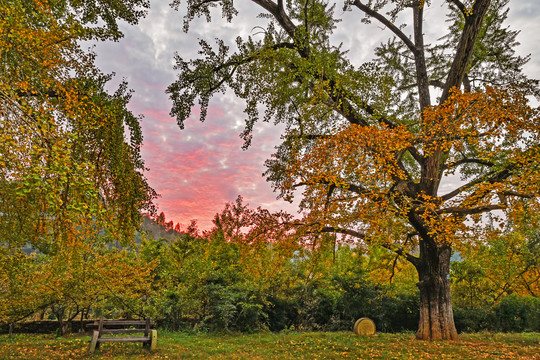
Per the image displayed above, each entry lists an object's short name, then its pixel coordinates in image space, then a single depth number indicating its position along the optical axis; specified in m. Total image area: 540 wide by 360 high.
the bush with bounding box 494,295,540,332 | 14.14
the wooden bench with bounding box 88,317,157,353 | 7.95
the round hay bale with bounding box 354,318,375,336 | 11.29
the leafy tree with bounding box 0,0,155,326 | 3.83
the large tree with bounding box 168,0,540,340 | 7.88
